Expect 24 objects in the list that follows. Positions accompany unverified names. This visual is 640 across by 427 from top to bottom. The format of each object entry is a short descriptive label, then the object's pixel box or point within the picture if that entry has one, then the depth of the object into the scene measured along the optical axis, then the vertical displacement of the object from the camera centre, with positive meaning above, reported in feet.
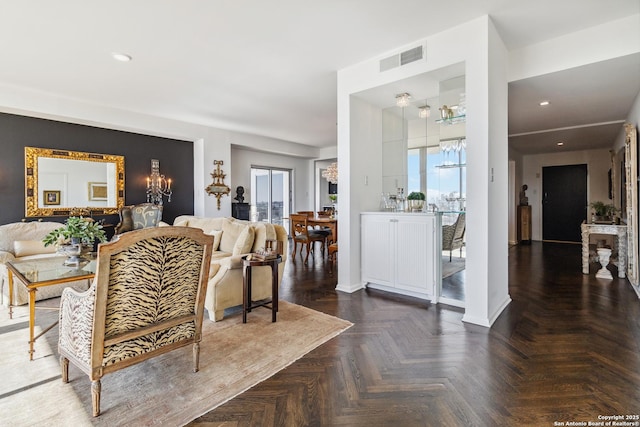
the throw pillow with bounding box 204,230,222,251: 13.94 -1.07
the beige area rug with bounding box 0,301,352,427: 5.53 -3.43
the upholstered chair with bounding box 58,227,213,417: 5.30 -1.66
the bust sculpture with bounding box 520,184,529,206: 27.89 +1.12
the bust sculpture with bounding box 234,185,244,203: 25.35 +1.48
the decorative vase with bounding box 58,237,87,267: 9.34 -1.10
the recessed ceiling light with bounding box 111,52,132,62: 11.29 +5.64
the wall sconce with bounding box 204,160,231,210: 22.18 +2.01
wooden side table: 9.50 -2.15
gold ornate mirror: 16.11 +1.68
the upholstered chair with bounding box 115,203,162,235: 17.89 -0.19
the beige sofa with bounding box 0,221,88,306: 11.48 -1.52
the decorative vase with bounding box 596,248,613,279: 14.51 -2.43
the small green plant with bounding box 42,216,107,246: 9.39 -0.58
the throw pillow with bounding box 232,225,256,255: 10.97 -1.01
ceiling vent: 10.64 +5.32
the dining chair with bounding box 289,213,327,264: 18.43 -1.26
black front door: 26.71 +0.78
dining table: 17.29 -0.65
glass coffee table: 7.45 -1.52
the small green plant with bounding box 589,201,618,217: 16.84 +0.01
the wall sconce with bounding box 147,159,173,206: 20.15 +1.78
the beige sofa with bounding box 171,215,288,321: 9.75 -1.76
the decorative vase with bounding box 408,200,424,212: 13.04 +0.26
